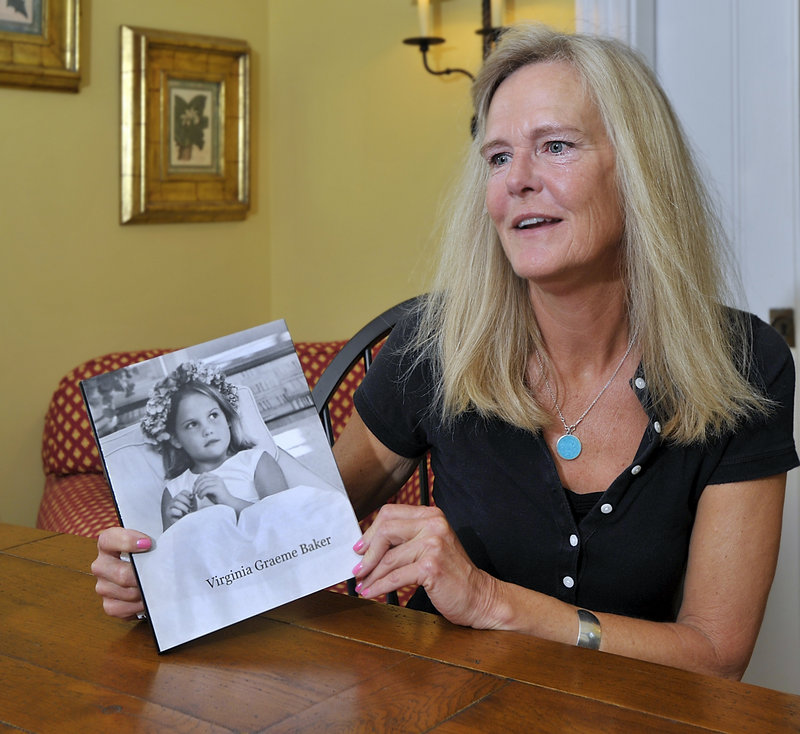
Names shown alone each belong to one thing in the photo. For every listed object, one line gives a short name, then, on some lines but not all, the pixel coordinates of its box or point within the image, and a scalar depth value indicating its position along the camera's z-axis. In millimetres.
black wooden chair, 1604
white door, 2336
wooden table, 804
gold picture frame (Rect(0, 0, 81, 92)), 2766
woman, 1303
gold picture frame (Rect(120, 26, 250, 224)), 3096
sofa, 2689
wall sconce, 2727
